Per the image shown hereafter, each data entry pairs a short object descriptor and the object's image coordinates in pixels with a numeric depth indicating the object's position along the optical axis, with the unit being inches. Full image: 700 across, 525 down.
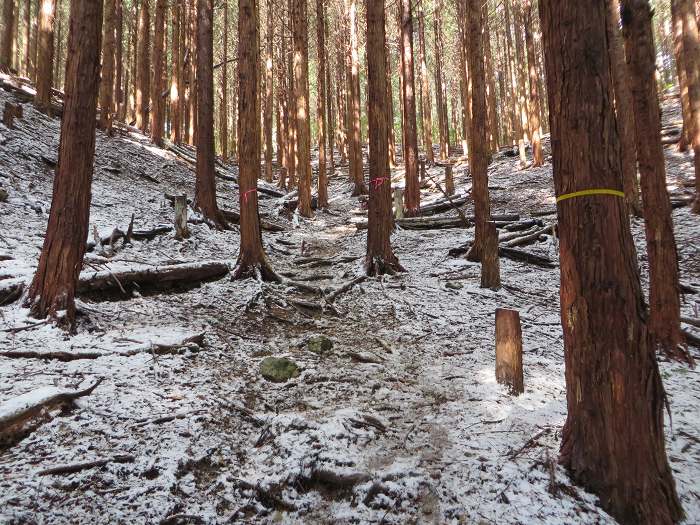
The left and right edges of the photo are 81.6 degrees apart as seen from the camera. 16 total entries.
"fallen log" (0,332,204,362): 138.7
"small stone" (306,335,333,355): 189.5
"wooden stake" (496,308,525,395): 145.4
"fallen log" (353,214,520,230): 444.8
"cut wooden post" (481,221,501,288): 263.3
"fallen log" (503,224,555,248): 357.4
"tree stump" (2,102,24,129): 389.4
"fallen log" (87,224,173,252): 268.6
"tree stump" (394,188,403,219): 480.0
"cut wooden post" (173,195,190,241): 327.0
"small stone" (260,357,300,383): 160.6
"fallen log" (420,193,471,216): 515.9
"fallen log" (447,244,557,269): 320.3
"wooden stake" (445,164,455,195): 574.1
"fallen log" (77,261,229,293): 200.7
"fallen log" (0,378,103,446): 100.2
